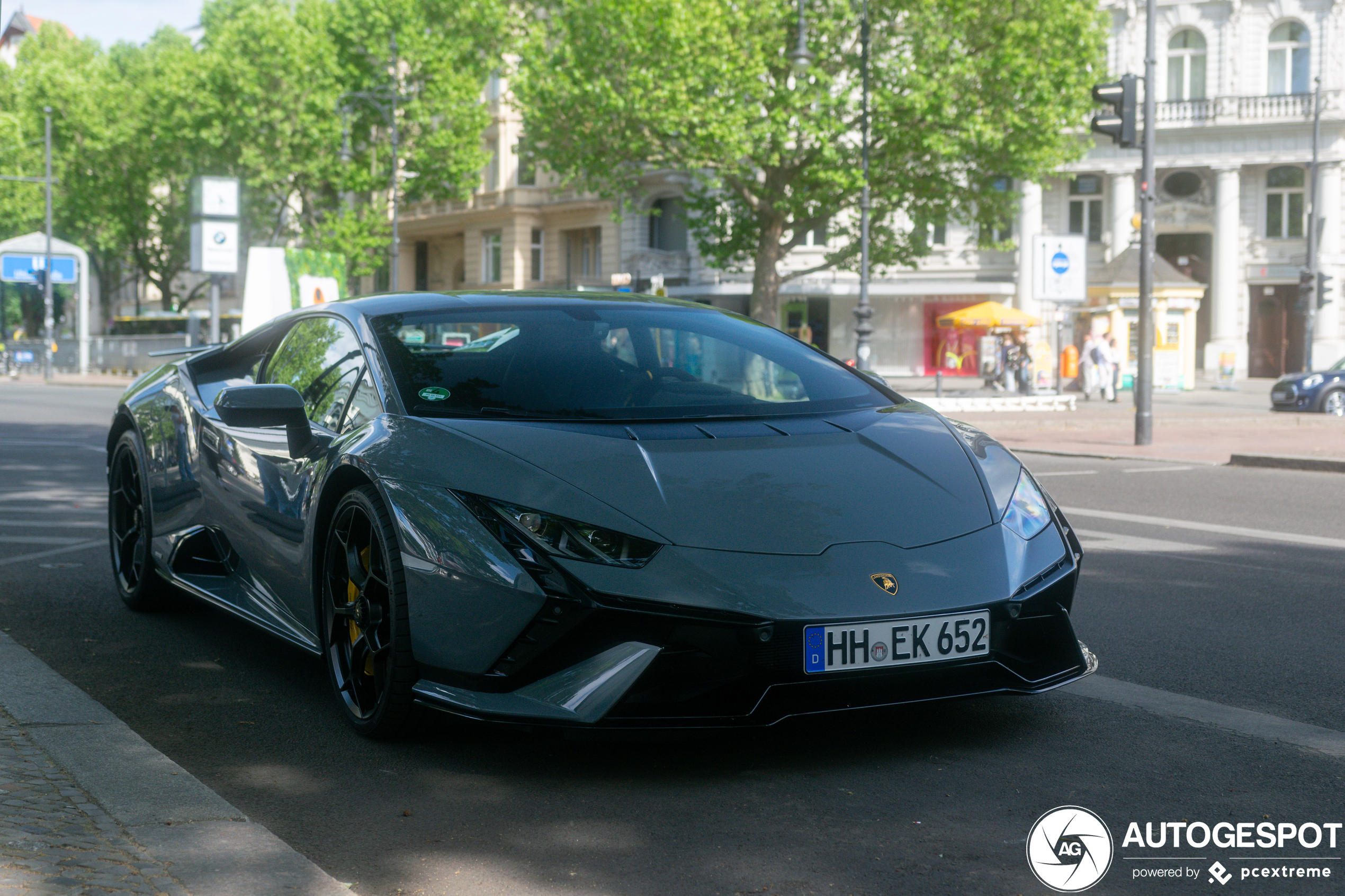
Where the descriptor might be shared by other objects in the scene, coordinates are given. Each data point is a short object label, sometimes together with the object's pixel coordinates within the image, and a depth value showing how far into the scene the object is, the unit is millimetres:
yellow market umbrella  40688
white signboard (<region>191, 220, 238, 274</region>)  34281
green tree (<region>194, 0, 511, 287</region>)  46375
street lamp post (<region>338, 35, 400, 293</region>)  40781
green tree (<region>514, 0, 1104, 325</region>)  29172
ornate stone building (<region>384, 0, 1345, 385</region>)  44969
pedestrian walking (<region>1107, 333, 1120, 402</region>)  30797
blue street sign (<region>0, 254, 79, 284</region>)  51344
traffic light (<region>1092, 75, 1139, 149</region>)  16250
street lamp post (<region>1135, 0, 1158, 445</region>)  16703
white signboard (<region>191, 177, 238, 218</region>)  35562
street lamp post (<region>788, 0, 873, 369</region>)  25453
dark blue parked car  25172
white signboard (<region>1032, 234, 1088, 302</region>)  23281
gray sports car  3332
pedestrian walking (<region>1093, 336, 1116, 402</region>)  30609
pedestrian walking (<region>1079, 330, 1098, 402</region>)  31172
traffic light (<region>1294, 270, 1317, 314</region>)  35875
